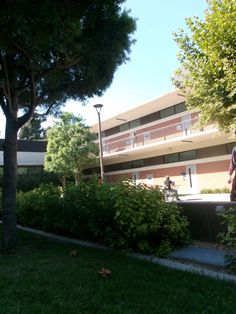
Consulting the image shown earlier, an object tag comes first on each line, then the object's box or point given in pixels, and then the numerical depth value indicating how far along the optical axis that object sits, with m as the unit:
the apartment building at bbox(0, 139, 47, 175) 24.13
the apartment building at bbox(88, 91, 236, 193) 18.00
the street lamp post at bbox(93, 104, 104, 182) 14.56
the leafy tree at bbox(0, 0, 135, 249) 3.89
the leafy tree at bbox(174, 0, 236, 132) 8.58
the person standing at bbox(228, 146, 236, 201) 5.32
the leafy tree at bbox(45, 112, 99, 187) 21.50
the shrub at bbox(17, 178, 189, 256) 4.14
